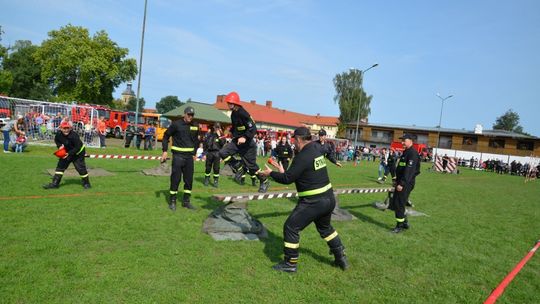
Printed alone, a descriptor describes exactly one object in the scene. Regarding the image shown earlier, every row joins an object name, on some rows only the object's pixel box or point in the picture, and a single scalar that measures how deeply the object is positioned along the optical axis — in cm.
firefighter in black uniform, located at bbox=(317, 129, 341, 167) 1045
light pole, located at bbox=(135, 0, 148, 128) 2305
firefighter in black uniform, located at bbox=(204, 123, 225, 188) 1164
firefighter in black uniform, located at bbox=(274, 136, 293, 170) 1447
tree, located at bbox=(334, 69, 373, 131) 7169
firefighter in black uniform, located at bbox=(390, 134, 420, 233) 793
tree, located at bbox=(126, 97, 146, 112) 12020
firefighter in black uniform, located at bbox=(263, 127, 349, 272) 506
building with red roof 7919
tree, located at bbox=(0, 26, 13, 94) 5247
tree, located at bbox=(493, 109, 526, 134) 11294
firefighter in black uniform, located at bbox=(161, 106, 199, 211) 784
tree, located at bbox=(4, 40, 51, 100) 6881
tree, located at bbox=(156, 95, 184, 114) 12868
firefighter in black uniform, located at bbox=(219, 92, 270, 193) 809
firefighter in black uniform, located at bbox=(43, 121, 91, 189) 901
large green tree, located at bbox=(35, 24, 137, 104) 4375
